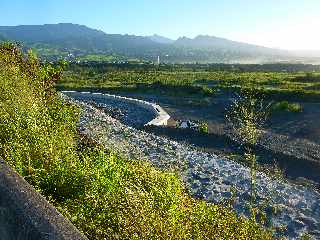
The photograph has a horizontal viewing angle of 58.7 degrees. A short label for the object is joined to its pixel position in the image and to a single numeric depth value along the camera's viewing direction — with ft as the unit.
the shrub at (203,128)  44.41
